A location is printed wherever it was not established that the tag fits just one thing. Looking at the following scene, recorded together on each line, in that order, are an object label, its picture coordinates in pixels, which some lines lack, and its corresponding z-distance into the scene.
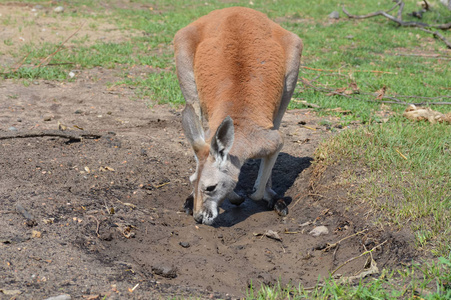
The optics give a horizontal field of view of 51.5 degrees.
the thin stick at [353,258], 3.53
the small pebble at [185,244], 3.91
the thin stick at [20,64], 7.70
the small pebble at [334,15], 13.33
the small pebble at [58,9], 11.64
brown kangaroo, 4.06
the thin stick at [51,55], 8.05
